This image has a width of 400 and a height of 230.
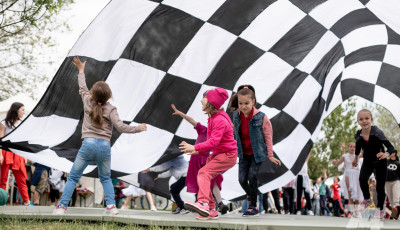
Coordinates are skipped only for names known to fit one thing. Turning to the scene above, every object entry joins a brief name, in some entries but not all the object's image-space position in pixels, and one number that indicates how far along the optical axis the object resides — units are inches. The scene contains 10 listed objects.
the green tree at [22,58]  516.0
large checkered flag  187.2
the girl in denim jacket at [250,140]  164.8
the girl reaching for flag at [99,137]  155.9
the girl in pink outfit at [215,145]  145.6
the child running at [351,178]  235.3
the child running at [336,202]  524.4
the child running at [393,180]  242.8
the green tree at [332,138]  1037.8
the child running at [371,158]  189.8
